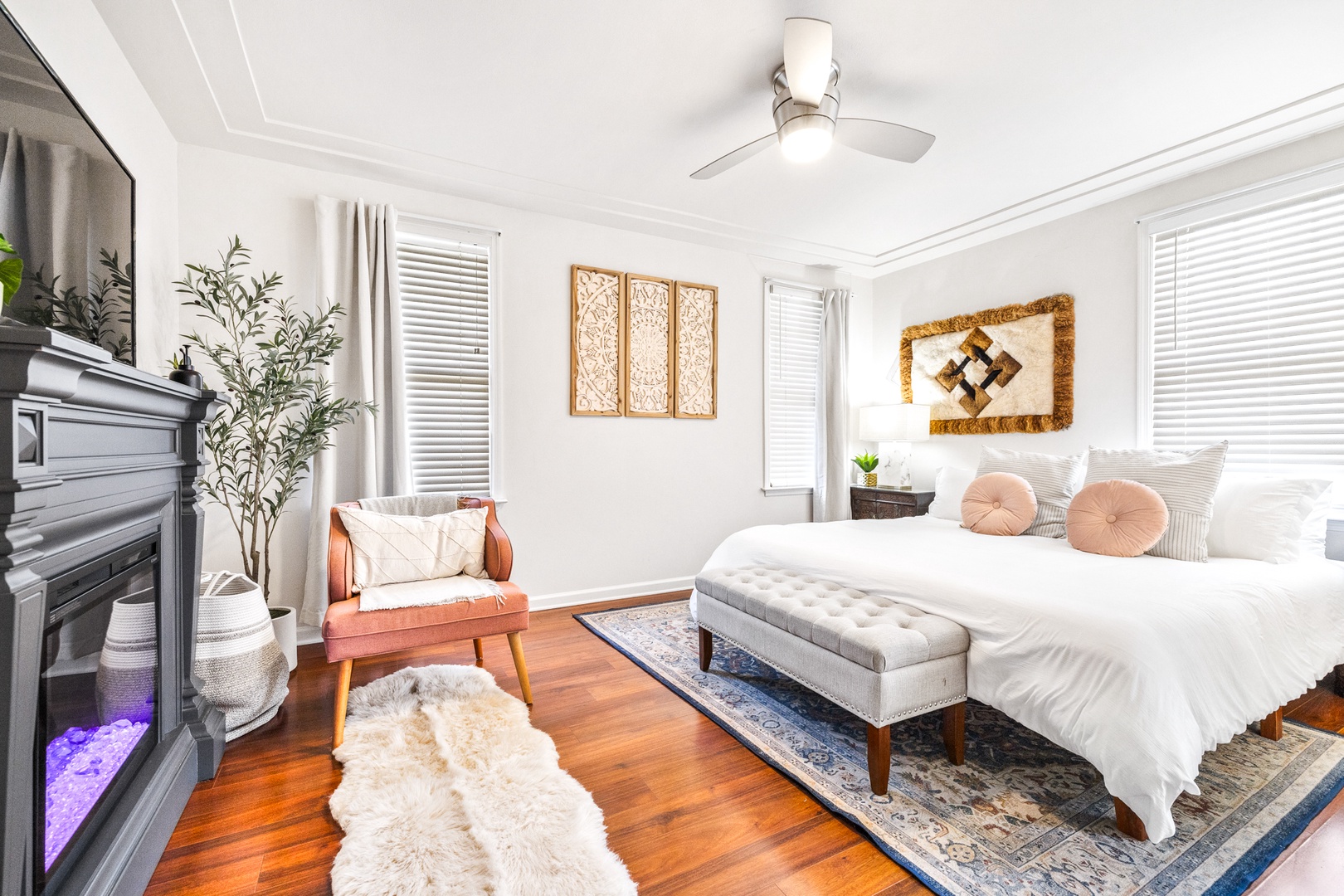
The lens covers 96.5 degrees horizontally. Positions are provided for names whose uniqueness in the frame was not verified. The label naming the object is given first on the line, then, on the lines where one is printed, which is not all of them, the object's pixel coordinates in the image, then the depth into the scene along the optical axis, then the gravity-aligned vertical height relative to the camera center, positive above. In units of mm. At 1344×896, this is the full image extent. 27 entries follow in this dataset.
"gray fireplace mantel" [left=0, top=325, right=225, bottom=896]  928 -178
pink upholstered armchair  2236 -695
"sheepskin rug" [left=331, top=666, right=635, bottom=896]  1518 -1085
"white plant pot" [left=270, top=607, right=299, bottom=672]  2768 -855
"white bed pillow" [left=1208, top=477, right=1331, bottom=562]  2584 -313
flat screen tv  1300 +620
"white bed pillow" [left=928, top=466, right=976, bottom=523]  3857 -281
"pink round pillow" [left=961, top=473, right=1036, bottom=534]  3309 -323
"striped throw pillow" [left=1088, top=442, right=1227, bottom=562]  2654 -184
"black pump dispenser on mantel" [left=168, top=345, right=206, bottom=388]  1939 +236
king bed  1646 -614
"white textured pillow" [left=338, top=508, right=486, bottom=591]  2594 -444
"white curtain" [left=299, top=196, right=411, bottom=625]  3314 +582
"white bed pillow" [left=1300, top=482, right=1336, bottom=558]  2666 -359
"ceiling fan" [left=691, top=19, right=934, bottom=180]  2199 +1347
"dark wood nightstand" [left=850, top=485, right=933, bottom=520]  4566 -441
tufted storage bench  1926 -723
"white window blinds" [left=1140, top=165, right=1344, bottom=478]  2928 +650
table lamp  4645 +185
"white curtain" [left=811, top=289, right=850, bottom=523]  5086 +225
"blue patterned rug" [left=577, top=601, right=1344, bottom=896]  1565 -1105
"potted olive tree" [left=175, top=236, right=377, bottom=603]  2850 +248
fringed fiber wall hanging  3992 +589
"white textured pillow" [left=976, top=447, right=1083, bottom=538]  3312 -187
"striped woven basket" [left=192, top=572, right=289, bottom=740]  2242 -816
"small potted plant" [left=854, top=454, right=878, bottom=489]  5176 -160
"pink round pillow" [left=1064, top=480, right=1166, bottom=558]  2689 -329
